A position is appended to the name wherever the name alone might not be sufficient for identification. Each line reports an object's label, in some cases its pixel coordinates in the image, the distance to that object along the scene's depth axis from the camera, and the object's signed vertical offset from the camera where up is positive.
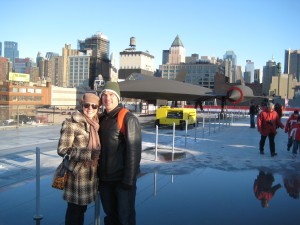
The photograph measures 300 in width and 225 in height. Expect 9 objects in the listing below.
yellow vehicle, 16.92 -0.82
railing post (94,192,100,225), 3.66 -1.35
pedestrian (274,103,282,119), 16.09 -0.24
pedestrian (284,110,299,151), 10.00 -0.60
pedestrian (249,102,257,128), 19.34 -0.69
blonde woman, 3.24 -0.60
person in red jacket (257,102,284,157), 9.19 -0.58
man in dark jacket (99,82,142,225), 3.25 -0.69
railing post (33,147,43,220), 4.09 -1.27
